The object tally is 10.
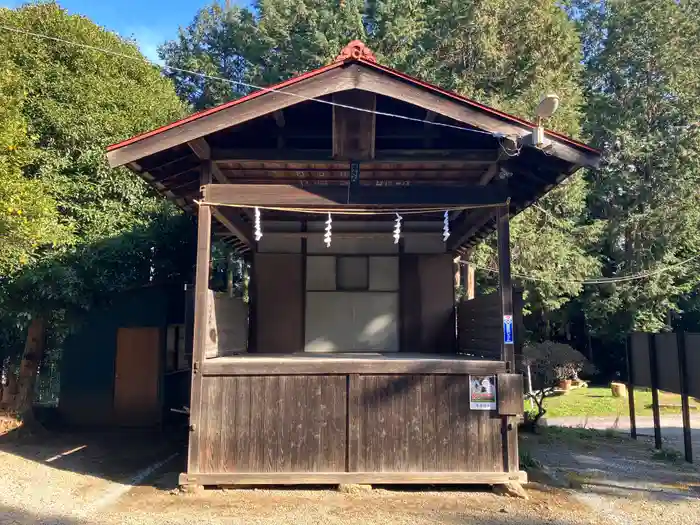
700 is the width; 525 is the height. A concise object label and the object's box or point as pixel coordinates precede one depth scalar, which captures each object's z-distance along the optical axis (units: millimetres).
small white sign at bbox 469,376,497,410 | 6516
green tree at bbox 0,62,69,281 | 7633
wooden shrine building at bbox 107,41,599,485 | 6430
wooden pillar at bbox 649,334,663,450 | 9650
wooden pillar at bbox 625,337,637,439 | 10932
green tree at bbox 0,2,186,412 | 9383
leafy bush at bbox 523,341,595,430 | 14828
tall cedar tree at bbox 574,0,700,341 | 22406
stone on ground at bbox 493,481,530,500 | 6307
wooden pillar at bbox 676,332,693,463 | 8492
